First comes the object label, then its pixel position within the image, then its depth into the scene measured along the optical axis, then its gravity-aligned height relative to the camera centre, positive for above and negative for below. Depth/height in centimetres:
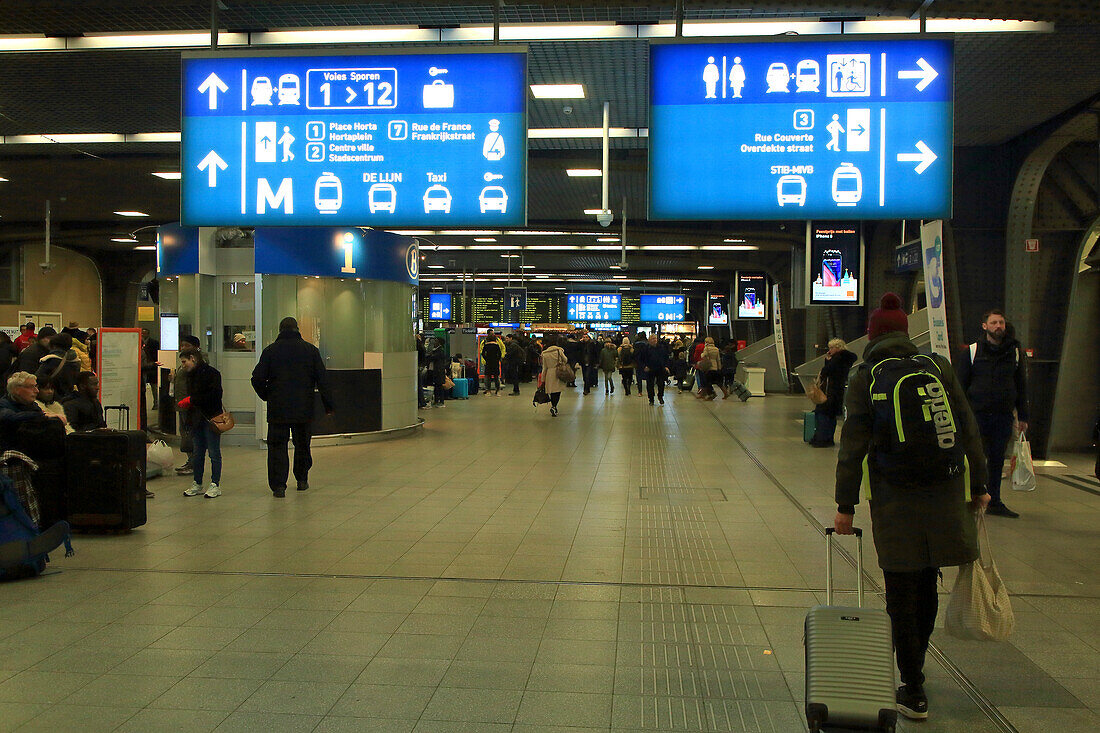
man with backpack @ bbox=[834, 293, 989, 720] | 368 -54
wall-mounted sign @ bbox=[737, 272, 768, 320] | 3152 +158
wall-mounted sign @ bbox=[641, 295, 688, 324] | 4303 +169
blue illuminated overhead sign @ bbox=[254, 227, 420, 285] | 1274 +131
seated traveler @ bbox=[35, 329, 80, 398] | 843 -25
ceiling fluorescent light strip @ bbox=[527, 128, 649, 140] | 1220 +283
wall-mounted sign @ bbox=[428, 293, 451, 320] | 4228 +174
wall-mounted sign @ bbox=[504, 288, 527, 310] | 3562 +175
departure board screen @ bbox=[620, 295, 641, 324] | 4788 +172
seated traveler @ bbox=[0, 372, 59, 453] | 634 -46
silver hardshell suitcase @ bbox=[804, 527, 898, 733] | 317 -115
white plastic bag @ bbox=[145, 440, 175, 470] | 952 -114
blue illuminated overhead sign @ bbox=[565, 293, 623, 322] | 4434 +178
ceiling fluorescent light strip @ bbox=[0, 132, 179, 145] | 1267 +284
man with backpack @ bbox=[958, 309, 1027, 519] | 771 -33
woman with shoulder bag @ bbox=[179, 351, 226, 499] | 883 -65
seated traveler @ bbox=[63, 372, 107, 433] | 841 -57
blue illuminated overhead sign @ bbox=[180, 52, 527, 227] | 641 +147
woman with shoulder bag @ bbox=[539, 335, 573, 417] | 1828 -55
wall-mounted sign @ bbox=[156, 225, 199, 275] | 1319 +135
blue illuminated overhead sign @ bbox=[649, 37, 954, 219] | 593 +141
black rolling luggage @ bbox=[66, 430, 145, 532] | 711 -103
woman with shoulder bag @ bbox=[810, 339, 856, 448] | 1290 -60
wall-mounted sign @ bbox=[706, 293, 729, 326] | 4159 +150
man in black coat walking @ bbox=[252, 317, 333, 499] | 890 -43
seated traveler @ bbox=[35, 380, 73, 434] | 778 -48
